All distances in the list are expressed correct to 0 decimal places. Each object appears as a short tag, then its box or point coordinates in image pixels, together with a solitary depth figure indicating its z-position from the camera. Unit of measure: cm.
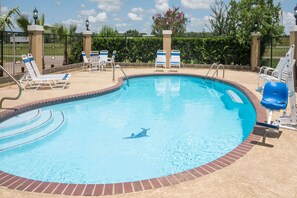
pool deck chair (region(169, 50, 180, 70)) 1393
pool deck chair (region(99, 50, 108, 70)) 1386
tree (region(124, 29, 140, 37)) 1644
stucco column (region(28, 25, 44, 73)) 1068
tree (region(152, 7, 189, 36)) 2696
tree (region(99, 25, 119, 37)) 1707
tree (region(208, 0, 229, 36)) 1927
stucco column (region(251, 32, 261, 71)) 1379
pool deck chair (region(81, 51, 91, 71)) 1354
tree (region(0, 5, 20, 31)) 1291
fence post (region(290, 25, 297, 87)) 848
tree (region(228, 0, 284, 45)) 1383
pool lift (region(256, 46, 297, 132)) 439
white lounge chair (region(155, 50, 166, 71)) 1398
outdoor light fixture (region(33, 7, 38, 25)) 1075
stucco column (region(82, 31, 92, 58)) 1545
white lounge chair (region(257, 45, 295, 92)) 451
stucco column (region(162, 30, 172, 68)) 1536
